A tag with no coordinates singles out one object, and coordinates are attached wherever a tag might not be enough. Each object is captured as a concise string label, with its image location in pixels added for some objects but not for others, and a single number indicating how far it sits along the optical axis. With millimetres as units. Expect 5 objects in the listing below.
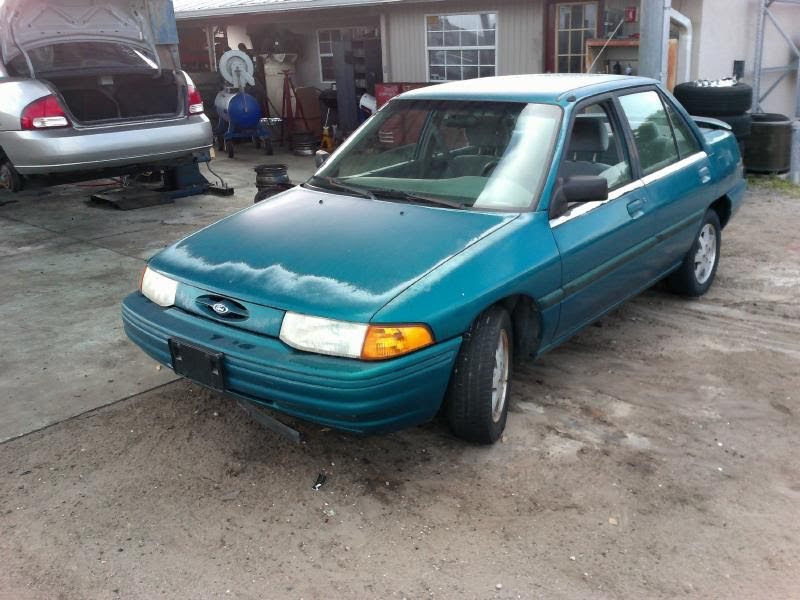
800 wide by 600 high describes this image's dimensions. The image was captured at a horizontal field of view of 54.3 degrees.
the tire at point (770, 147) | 9266
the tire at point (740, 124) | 8933
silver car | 6988
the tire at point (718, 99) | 8852
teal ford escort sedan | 3018
